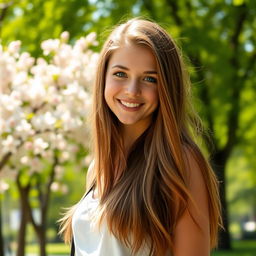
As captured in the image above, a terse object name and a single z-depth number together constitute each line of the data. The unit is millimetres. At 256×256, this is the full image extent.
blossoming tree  6996
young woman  2363
